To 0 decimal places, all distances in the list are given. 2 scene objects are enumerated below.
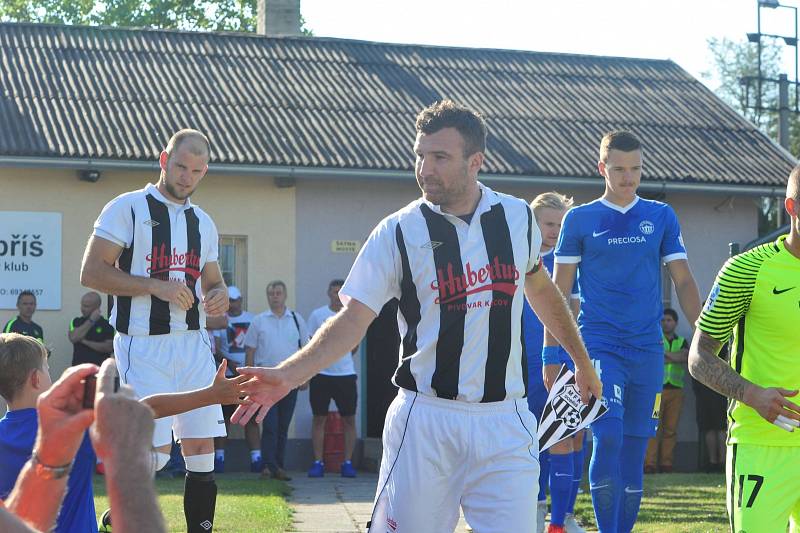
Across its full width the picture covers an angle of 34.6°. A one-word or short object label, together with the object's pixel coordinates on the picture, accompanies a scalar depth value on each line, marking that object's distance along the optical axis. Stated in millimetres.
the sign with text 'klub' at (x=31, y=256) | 17172
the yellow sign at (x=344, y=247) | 18625
